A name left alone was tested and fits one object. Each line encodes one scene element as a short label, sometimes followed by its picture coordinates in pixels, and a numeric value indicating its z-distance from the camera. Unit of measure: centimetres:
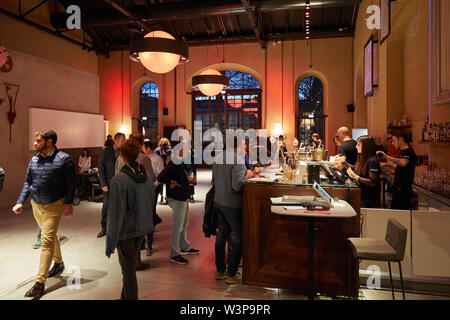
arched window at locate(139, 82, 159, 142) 1439
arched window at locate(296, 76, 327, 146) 1320
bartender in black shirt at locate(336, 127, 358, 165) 526
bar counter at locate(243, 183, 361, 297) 305
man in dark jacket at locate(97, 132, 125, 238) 508
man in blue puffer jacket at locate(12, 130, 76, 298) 329
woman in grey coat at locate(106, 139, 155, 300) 249
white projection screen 790
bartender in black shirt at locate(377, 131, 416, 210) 407
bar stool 253
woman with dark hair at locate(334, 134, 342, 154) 592
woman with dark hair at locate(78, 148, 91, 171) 884
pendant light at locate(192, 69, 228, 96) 888
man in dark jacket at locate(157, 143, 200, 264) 394
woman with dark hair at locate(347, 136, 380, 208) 370
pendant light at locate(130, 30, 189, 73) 455
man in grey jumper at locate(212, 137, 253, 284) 331
